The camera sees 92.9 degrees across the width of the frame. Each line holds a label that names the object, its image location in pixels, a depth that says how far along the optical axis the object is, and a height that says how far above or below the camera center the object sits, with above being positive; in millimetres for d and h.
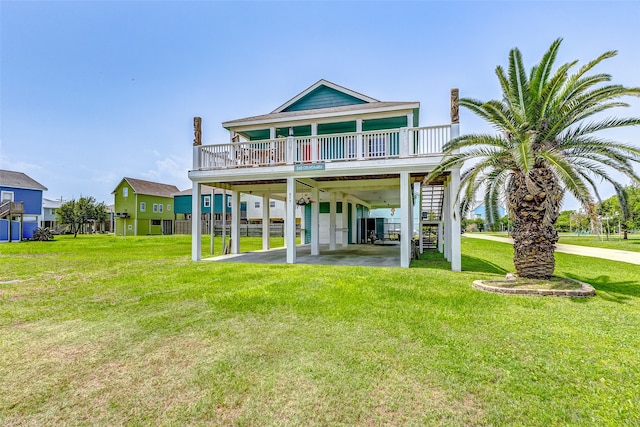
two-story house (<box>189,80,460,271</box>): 9586 +2238
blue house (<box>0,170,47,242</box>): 24578 +1389
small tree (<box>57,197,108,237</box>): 34531 +1062
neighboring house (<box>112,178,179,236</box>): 37188 +1583
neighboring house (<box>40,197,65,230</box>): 46375 +1122
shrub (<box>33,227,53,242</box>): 25031 -1072
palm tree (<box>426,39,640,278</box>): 6453 +1744
